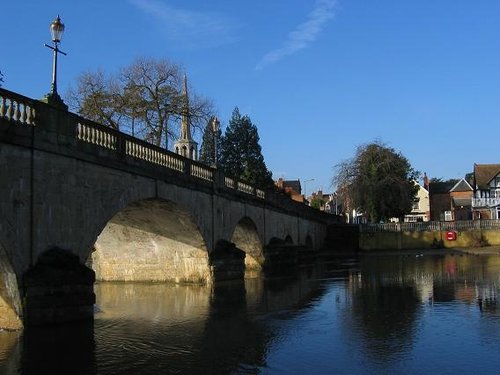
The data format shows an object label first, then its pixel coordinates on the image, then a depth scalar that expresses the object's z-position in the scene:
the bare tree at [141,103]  43.75
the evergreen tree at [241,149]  72.19
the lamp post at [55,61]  12.91
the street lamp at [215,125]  26.72
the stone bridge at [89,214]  11.42
